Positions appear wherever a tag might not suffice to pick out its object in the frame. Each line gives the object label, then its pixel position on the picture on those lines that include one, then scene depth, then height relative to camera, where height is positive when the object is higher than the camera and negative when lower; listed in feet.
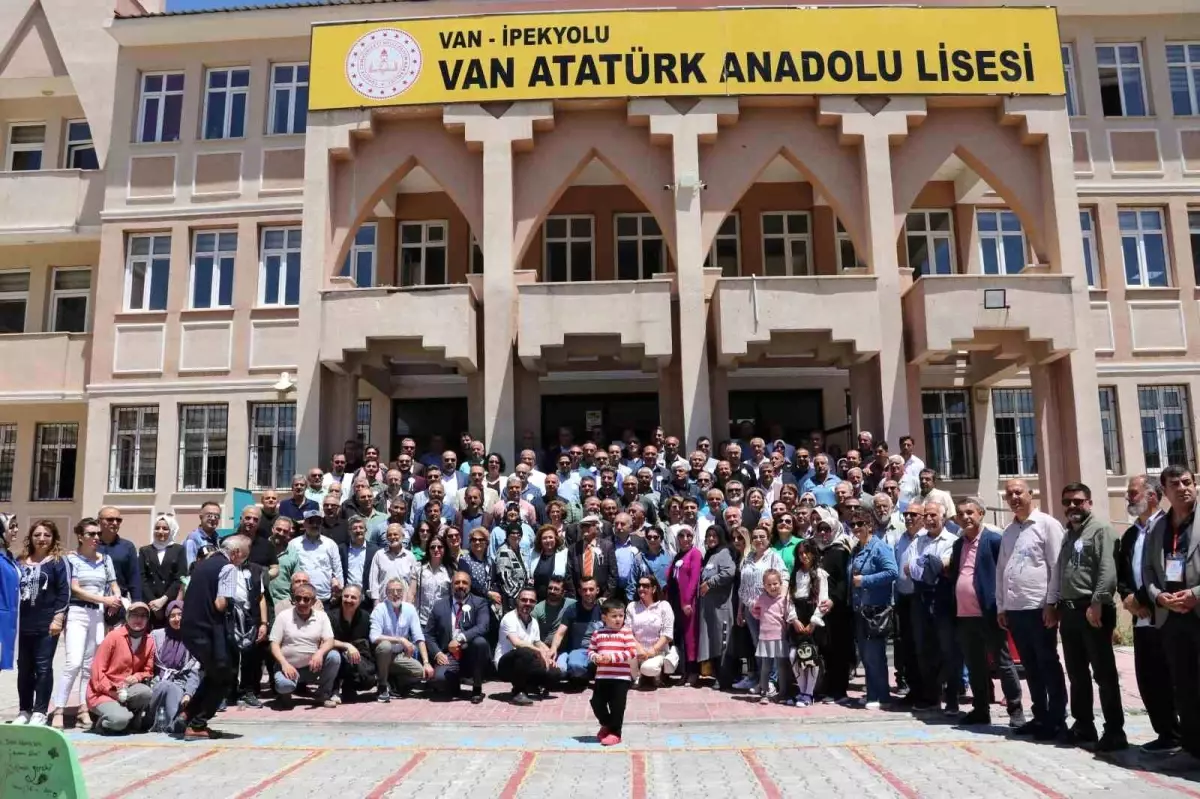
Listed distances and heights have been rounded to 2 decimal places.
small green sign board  11.88 -2.85
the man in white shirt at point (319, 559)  31.12 -0.54
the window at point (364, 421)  61.30 +8.11
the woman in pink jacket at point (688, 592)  31.83 -1.90
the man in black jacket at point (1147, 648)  20.74 -2.72
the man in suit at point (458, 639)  30.04 -3.26
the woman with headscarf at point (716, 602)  31.09 -2.23
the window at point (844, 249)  61.05 +19.02
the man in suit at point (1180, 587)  19.35 -1.22
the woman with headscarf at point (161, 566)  30.09 -0.69
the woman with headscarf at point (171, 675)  26.18 -3.80
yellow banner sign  49.75 +26.19
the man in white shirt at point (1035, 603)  22.95 -1.80
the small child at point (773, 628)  28.58 -2.86
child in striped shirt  23.17 -3.28
